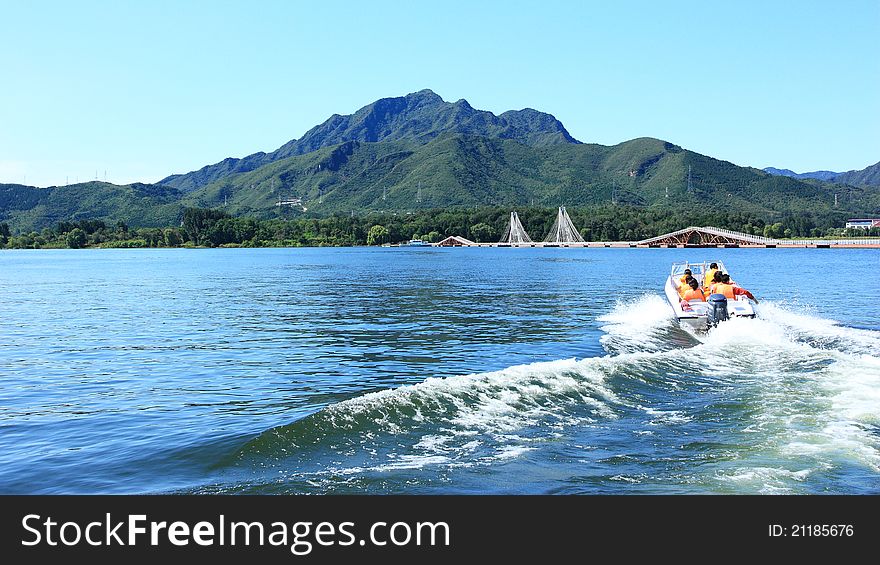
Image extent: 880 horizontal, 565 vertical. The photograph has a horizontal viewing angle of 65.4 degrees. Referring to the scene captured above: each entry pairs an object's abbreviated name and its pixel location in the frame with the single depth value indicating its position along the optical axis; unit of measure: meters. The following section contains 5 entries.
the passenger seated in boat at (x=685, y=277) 31.54
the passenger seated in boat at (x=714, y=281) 29.16
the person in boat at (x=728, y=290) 27.98
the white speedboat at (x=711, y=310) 26.88
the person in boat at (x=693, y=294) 29.39
